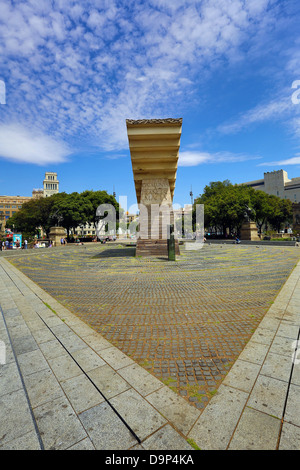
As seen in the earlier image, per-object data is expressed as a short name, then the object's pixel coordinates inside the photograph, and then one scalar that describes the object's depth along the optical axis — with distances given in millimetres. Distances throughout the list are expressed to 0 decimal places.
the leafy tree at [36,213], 46219
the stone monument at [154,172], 14133
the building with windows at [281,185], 81650
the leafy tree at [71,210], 41281
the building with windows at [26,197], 111625
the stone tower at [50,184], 121750
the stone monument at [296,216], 37522
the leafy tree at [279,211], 47697
